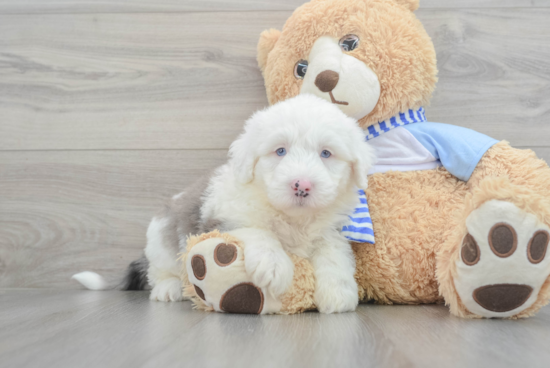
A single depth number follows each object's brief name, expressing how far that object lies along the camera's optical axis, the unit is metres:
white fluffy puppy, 1.13
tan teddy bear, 1.02
